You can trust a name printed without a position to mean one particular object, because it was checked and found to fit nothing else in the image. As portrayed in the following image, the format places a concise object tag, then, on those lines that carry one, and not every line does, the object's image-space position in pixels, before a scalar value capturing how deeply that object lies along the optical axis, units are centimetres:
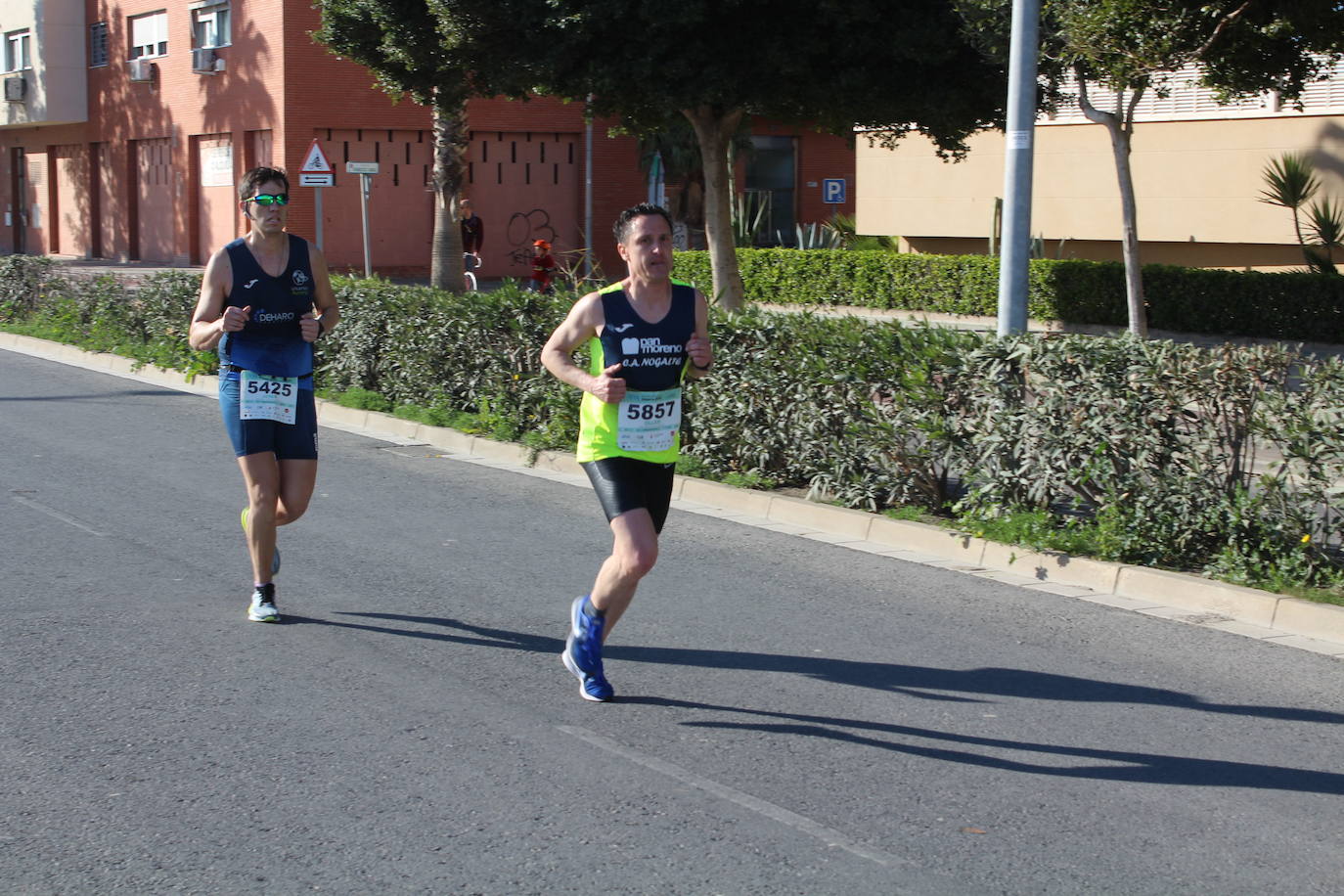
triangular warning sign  2338
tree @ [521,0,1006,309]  1578
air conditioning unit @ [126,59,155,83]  3850
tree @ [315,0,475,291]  1747
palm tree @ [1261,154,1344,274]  2122
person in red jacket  2505
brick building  3441
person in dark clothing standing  3126
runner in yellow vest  557
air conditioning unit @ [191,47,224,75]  3550
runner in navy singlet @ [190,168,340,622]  657
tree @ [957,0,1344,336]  1381
